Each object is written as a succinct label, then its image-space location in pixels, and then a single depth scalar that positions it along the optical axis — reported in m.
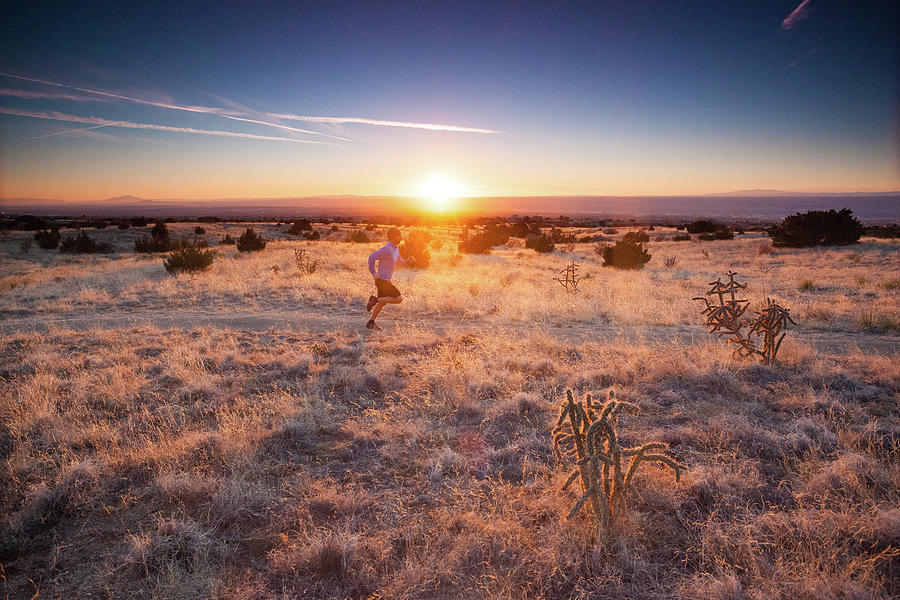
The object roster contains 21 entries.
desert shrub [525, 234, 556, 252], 28.36
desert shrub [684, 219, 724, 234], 41.62
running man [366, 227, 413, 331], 8.78
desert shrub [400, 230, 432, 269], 20.66
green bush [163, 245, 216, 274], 17.22
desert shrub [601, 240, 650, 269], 21.36
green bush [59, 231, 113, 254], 27.31
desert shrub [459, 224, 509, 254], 28.33
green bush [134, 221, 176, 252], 26.67
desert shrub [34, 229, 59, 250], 28.38
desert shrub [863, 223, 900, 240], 32.84
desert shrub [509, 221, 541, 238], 43.22
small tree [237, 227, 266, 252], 26.20
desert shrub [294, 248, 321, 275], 17.22
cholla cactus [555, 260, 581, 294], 13.55
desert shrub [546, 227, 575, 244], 35.18
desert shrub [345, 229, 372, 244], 35.98
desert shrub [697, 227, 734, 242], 36.00
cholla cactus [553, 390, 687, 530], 2.99
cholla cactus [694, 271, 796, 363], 6.34
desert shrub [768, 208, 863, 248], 26.94
